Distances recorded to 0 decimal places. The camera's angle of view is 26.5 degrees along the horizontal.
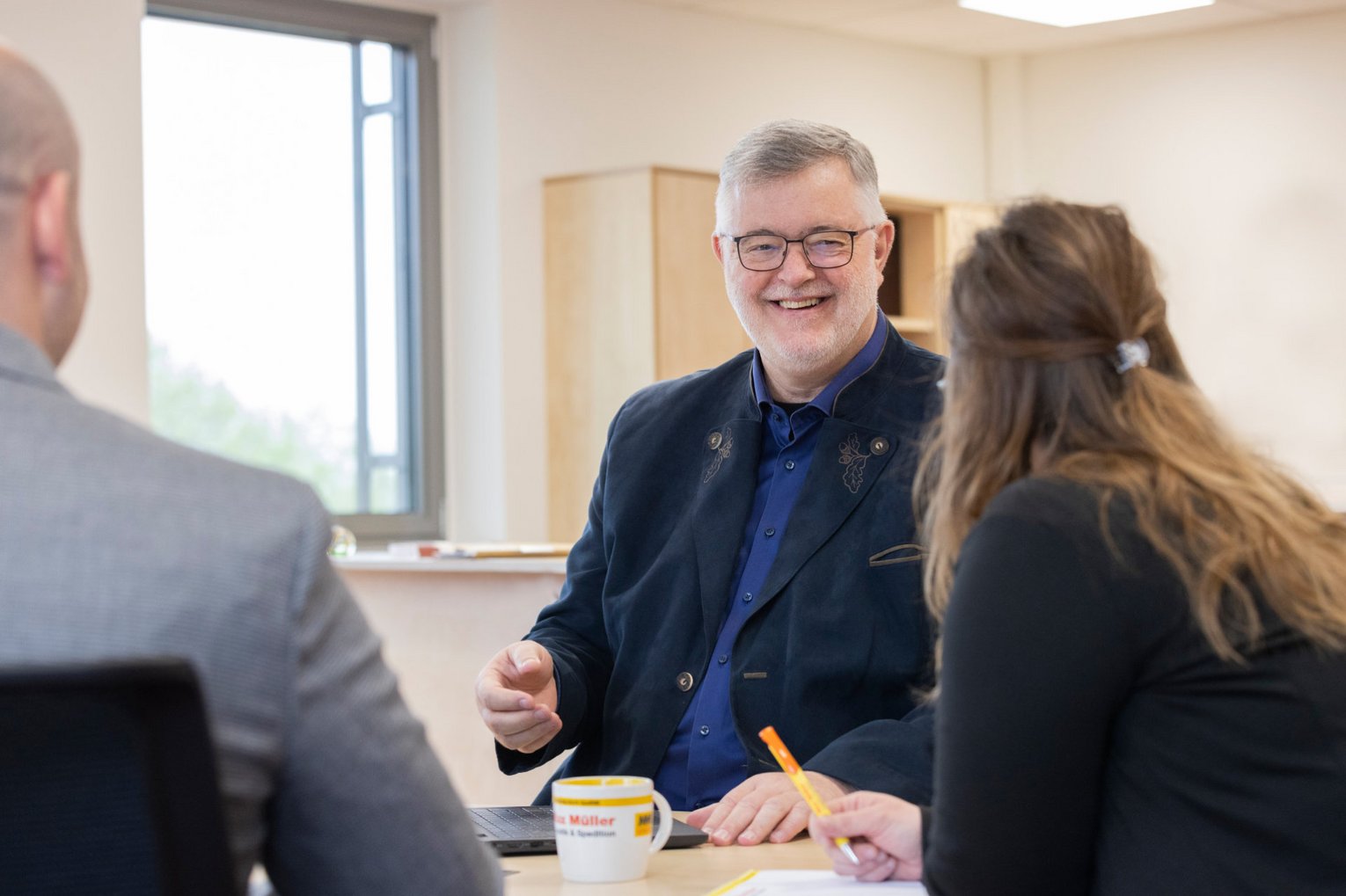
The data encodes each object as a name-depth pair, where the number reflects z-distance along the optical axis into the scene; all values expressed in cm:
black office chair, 141
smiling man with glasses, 235
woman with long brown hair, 181
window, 576
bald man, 152
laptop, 209
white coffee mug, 198
